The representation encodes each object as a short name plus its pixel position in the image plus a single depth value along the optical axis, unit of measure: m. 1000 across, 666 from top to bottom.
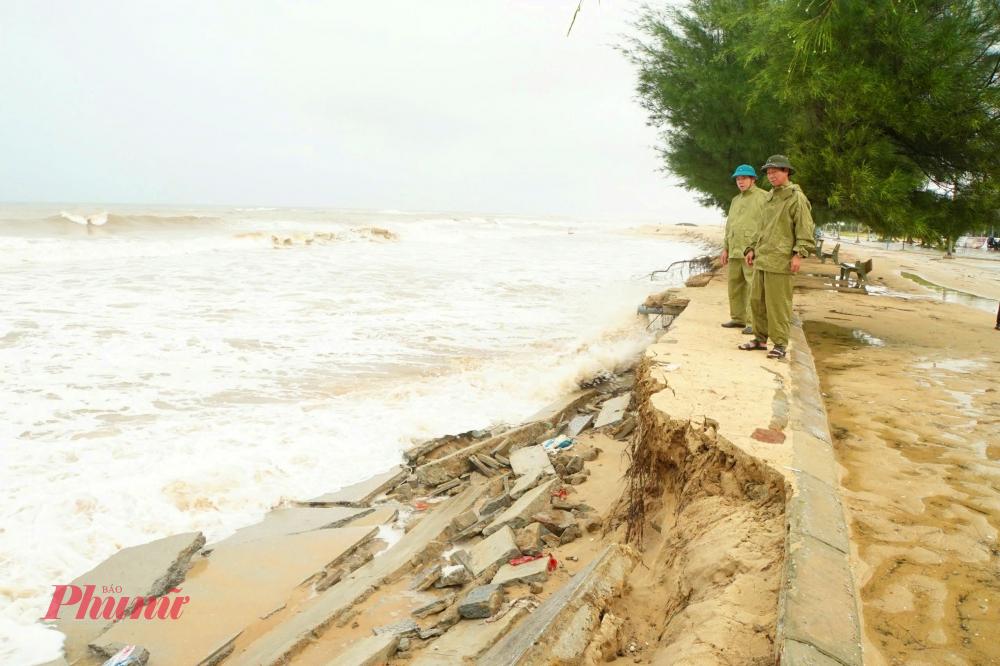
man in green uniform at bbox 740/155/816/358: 5.61
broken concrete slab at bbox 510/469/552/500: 4.95
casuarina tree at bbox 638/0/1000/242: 6.91
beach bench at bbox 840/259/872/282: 14.11
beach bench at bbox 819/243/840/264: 20.54
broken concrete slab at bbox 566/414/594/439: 6.51
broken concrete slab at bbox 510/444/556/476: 5.43
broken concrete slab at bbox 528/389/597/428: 6.96
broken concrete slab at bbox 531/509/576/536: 4.22
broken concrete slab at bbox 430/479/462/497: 5.60
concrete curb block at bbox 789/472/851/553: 2.69
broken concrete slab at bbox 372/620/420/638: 3.35
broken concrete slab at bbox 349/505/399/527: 4.95
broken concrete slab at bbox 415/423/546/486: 5.78
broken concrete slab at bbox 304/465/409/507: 5.33
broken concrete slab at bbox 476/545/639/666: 2.42
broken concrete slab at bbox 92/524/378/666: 3.53
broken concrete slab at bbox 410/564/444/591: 3.93
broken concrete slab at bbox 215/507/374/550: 4.78
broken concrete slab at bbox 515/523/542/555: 3.94
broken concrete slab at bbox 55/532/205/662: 3.70
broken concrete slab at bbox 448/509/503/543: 4.45
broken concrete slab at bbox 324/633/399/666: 3.09
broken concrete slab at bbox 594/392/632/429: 6.65
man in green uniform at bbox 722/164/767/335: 6.81
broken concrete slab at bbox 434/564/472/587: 3.83
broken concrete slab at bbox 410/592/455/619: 3.60
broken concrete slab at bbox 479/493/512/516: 4.82
